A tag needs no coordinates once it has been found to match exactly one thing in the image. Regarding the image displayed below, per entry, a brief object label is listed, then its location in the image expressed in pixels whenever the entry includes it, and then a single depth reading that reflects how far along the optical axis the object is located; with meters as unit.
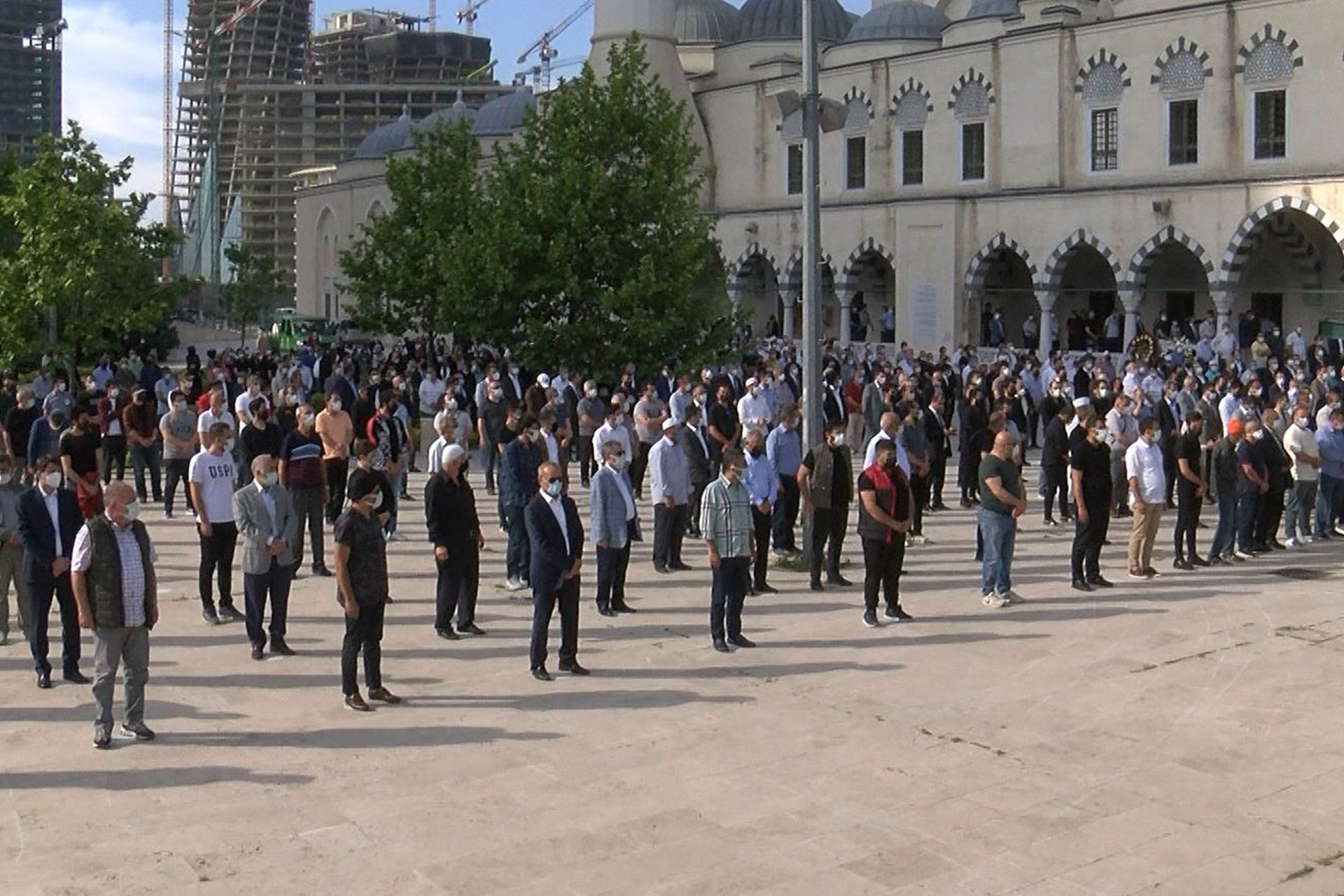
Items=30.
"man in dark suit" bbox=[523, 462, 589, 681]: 10.12
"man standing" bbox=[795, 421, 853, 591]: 13.22
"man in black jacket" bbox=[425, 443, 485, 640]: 11.06
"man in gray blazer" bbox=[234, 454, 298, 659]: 10.59
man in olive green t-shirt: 12.43
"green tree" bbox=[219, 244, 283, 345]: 65.12
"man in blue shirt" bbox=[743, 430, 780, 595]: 13.03
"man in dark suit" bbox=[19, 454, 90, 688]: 10.13
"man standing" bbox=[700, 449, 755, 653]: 10.90
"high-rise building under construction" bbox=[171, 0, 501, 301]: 109.56
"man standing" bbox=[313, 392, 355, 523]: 15.10
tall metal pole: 14.38
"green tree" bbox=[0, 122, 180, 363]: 24.00
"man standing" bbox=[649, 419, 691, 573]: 13.45
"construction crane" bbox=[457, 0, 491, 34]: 150.88
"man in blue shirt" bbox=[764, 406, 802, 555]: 14.37
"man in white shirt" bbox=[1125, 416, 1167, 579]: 13.68
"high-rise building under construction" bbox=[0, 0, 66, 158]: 112.00
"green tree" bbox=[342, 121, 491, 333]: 34.97
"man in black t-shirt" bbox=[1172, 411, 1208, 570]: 14.34
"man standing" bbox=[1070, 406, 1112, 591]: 13.23
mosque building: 31.25
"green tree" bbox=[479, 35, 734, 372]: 23.95
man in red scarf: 11.77
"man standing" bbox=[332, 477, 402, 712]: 9.37
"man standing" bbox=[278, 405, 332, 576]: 12.92
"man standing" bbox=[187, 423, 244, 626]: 11.76
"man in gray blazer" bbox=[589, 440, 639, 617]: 11.98
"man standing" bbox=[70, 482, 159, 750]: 8.77
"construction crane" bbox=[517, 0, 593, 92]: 106.89
